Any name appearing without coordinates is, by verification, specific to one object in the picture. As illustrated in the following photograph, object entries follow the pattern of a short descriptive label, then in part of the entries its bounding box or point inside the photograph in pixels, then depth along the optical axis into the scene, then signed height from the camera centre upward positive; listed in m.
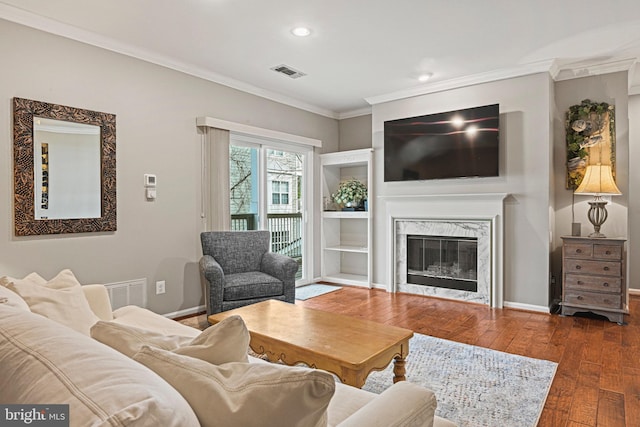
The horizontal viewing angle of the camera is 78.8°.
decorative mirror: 2.92 +0.37
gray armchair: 3.39 -0.55
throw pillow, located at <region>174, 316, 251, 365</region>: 0.97 -0.33
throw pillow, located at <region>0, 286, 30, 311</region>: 1.39 -0.31
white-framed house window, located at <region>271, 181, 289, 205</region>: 5.15 +0.28
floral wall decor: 4.07 +0.79
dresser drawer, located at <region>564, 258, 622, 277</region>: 3.67 -0.53
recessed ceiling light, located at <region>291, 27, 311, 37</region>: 3.23 +1.53
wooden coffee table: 1.90 -0.69
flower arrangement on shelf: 5.57 +0.27
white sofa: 0.60 -0.29
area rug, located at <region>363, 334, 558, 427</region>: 2.09 -1.07
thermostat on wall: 3.68 +0.33
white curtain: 4.16 +0.39
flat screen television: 4.30 +0.80
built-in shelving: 5.48 -0.26
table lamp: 3.75 +0.23
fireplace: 4.29 -0.27
